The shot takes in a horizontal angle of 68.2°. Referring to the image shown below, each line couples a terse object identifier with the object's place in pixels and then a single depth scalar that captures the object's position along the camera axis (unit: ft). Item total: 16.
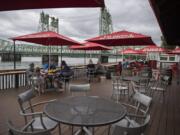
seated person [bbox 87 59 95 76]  25.00
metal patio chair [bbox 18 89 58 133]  6.09
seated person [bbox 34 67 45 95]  16.68
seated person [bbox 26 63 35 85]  17.99
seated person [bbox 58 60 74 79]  18.77
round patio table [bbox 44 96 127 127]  4.44
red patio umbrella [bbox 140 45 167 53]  30.17
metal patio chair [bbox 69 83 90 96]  8.72
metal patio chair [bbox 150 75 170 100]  15.24
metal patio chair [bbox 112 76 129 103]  13.65
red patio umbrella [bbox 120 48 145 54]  41.37
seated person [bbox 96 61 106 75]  25.79
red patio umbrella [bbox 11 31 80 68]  15.21
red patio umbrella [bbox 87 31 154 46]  14.22
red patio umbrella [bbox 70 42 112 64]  25.19
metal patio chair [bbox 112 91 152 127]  5.94
